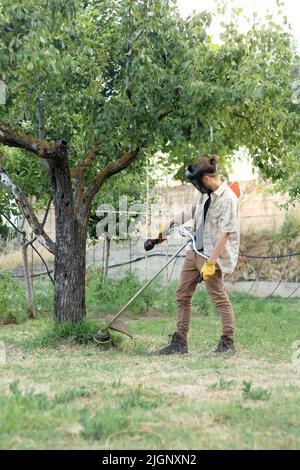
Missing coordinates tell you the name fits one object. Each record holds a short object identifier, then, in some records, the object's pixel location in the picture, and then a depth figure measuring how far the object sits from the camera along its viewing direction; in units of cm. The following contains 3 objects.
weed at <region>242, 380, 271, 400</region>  862
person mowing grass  1338
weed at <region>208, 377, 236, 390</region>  935
